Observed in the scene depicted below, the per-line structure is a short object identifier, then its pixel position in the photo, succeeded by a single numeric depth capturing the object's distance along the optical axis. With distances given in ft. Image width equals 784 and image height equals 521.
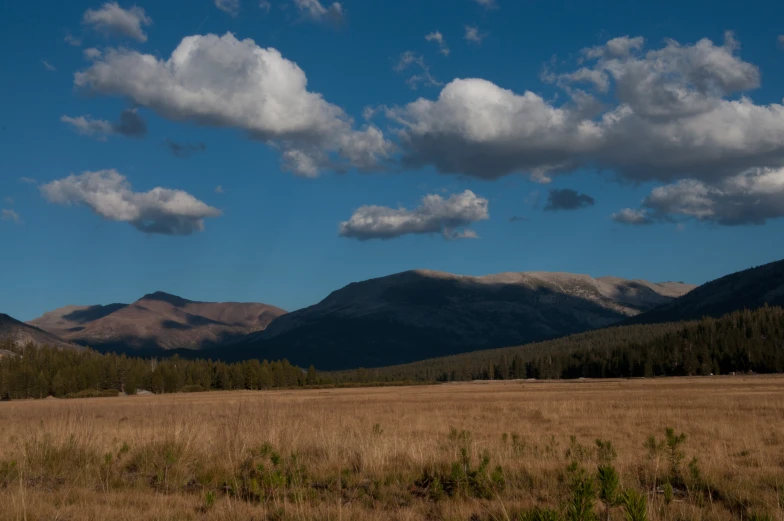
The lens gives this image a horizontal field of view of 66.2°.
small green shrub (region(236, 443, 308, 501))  36.83
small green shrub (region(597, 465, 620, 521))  27.17
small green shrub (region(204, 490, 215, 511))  33.01
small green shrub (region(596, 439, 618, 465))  45.02
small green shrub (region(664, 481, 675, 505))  32.58
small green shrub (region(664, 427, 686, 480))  41.11
